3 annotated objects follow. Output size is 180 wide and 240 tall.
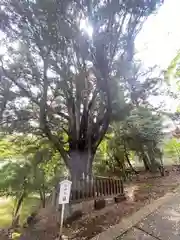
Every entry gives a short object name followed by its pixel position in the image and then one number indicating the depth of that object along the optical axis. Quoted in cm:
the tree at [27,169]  571
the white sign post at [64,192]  302
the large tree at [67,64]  354
